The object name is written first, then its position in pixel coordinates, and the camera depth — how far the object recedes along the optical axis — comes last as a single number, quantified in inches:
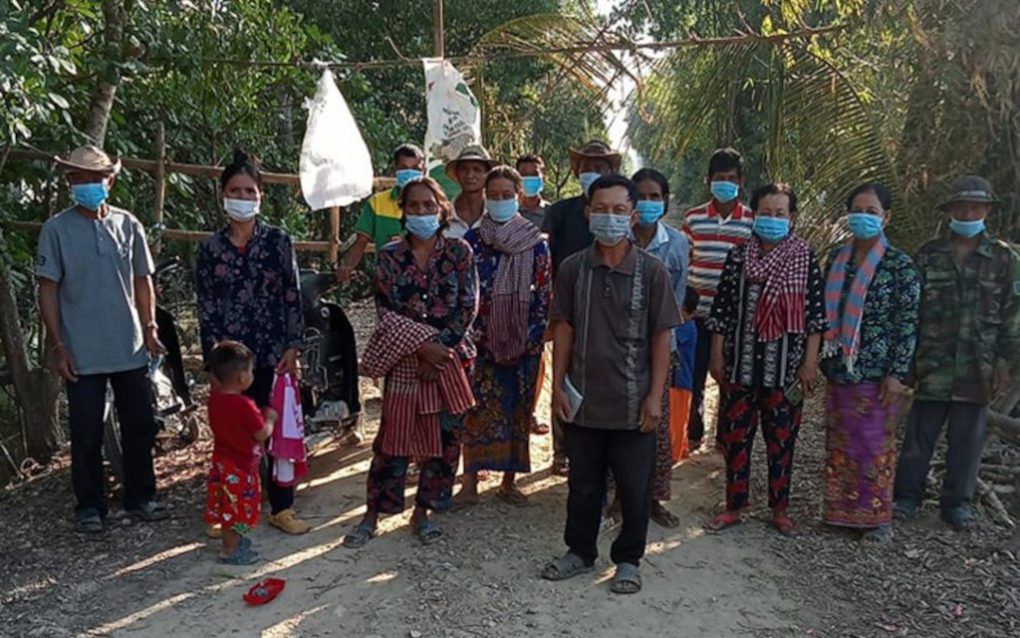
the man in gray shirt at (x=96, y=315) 156.3
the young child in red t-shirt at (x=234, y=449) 144.6
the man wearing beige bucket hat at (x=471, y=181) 172.2
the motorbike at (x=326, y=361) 186.2
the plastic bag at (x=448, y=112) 242.8
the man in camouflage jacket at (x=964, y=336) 163.2
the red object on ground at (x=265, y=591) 135.3
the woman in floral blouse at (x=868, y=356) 157.8
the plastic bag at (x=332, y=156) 228.6
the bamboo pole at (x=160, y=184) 238.5
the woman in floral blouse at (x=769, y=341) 157.2
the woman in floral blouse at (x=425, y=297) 150.4
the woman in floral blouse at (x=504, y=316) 163.9
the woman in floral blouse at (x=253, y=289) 156.9
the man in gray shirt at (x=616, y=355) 135.4
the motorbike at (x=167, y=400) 171.3
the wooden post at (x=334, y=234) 266.2
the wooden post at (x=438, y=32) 249.1
